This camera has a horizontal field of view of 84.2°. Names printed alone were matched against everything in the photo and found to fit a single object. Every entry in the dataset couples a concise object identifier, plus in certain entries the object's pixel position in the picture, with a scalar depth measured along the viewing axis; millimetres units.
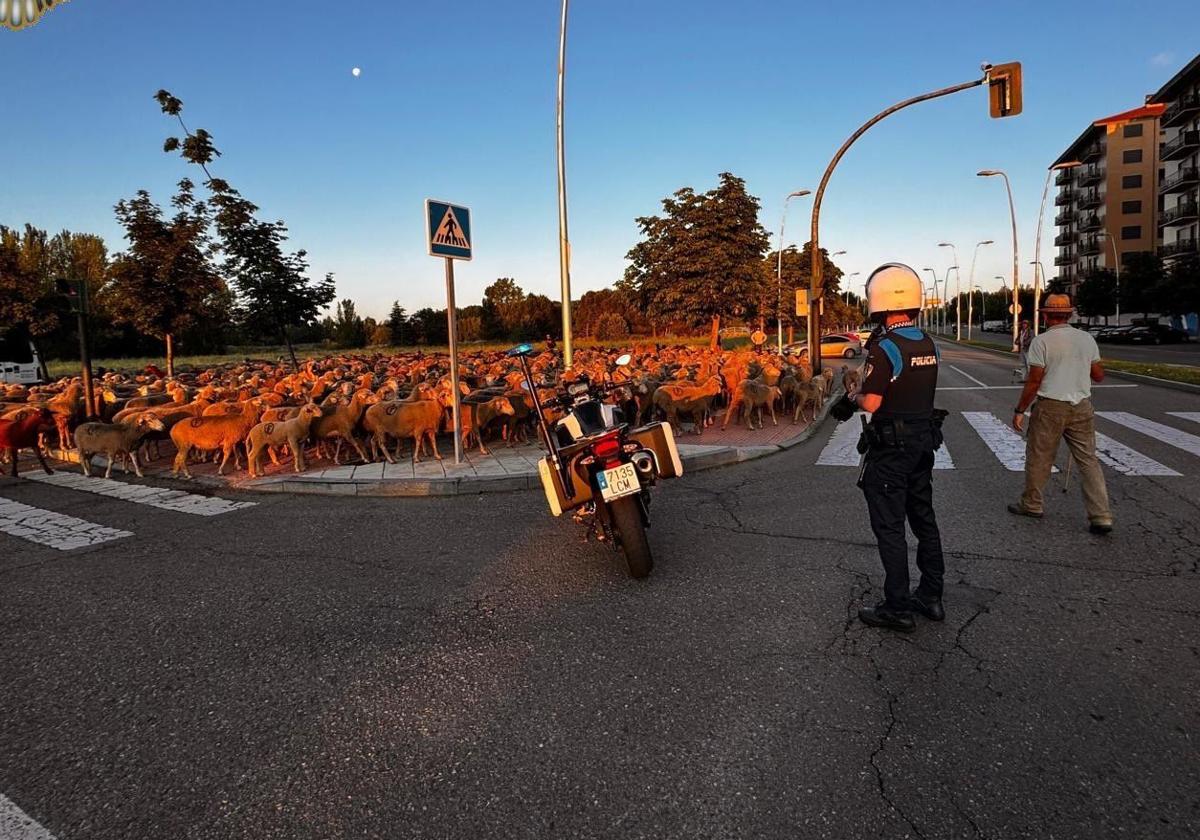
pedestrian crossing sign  7965
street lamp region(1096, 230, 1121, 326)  70250
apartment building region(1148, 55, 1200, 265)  55094
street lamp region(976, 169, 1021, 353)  34166
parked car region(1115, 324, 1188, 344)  42062
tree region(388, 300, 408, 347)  75812
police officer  3533
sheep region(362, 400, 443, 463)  8922
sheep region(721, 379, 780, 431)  11211
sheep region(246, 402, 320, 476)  8305
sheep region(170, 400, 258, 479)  8445
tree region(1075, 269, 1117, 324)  57875
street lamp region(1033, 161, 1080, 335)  34906
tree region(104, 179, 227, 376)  19266
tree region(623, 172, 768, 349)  34812
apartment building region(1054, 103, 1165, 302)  70000
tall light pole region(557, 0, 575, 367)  12023
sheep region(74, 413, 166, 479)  8516
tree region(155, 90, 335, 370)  18094
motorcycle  4363
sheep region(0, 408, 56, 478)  9000
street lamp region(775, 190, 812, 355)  35312
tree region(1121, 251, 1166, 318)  48475
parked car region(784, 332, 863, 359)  37844
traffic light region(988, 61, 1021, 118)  12805
